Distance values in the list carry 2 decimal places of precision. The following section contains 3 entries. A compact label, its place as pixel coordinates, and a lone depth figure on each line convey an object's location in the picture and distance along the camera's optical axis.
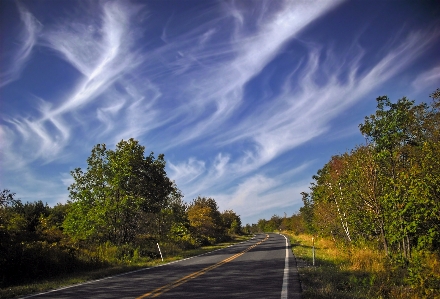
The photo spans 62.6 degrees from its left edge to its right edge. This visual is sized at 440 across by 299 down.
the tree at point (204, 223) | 47.59
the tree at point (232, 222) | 88.04
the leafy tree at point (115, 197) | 25.03
